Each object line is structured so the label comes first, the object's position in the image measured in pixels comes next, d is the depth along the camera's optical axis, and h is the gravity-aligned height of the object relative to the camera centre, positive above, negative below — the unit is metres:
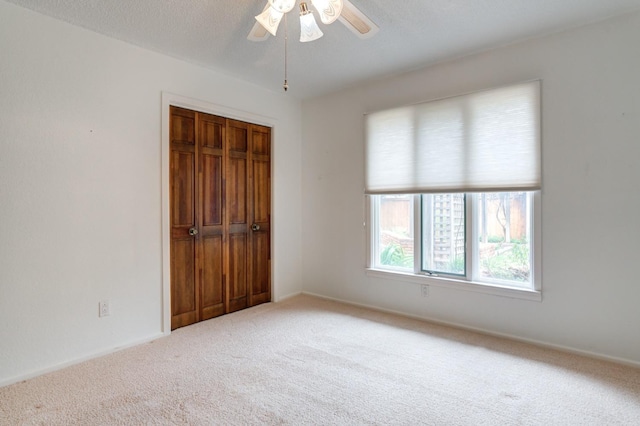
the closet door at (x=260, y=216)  4.05 -0.06
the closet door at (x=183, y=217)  3.27 -0.05
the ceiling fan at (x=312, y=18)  1.88 +1.15
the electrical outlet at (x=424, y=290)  3.49 -0.81
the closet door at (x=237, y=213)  3.78 -0.02
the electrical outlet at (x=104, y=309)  2.76 -0.80
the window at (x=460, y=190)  2.91 +0.20
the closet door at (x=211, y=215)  3.49 -0.04
